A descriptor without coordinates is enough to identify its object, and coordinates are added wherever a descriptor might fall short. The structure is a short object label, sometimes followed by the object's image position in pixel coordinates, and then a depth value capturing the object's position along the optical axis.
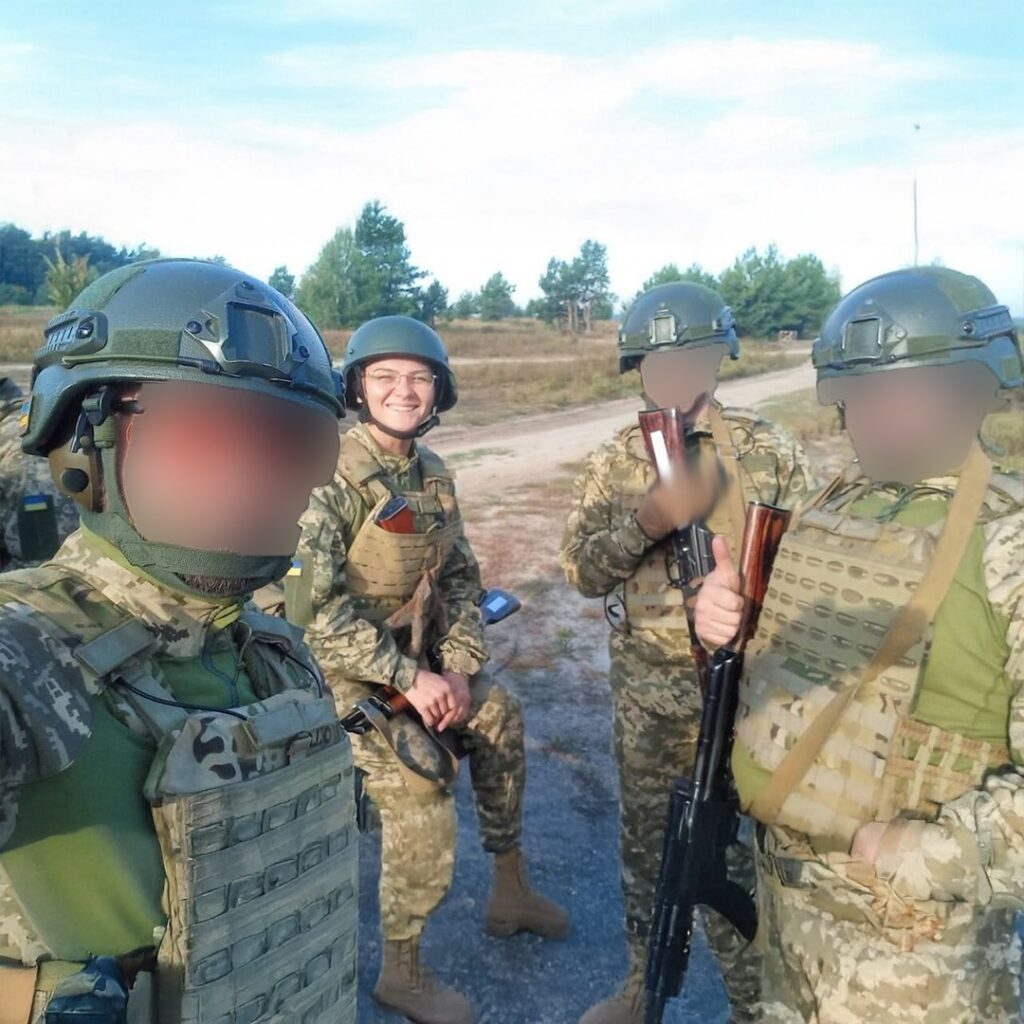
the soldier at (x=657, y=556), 3.27
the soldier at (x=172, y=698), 1.19
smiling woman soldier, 3.29
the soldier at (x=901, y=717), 1.92
